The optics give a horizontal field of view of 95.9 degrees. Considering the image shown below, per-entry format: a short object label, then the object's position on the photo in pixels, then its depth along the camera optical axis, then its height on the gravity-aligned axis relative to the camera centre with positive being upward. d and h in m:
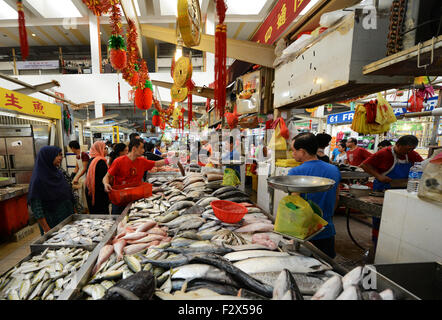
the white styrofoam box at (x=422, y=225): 1.43 -0.63
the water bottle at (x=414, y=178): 1.68 -0.31
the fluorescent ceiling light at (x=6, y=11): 8.48 +5.43
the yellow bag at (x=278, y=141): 3.82 -0.03
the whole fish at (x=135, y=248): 1.99 -1.12
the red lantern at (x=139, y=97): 5.30 +1.05
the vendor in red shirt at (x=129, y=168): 3.54 -0.57
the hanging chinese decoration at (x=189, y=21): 2.19 +1.37
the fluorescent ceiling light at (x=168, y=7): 9.60 +6.45
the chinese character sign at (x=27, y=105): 4.43 +0.76
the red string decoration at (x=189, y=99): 4.98 +1.02
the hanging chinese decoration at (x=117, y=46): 3.51 +1.65
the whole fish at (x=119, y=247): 1.92 -1.13
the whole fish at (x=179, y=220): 2.51 -1.06
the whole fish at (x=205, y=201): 3.01 -0.97
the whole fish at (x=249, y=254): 1.67 -0.98
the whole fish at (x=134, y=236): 2.22 -1.10
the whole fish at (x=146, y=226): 2.39 -1.09
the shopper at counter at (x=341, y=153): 8.07 -0.54
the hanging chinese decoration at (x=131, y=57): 4.26 +1.86
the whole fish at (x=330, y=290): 1.05 -0.80
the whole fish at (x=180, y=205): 2.96 -1.02
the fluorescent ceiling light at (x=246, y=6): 9.27 +6.32
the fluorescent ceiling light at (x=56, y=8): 8.90 +6.02
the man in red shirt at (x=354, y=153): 6.37 -0.42
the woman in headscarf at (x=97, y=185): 4.20 -1.04
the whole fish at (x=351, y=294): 0.95 -0.74
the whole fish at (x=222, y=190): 3.33 -0.87
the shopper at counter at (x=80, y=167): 5.52 -0.93
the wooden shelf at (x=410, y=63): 1.32 +0.63
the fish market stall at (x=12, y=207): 4.57 -1.74
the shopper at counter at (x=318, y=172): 2.38 -0.39
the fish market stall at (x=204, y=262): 1.26 -1.02
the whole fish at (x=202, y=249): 1.80 -1.01
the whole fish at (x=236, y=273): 1.33 -0.96
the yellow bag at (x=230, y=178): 3.68 -0.73
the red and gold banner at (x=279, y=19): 2.95 +2.05
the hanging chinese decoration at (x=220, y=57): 2.37 +1.03
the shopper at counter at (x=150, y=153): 6.23 -0.51
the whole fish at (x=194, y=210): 2.79 -1.02
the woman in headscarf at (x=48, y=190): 3.34 -0.93
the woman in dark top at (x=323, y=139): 4.14 +0.01
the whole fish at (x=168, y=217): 2.64 -1.07
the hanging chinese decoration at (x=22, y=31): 2.00 +1.08
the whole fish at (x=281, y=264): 1.50 -0.96
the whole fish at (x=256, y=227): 2.28 -1.02
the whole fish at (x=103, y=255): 1.84 -1.16
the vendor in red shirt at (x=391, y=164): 3.79 -0.43
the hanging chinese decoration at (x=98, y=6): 2.65 +1.77
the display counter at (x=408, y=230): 1.45 -0.70
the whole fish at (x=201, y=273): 1.42 -0.99
